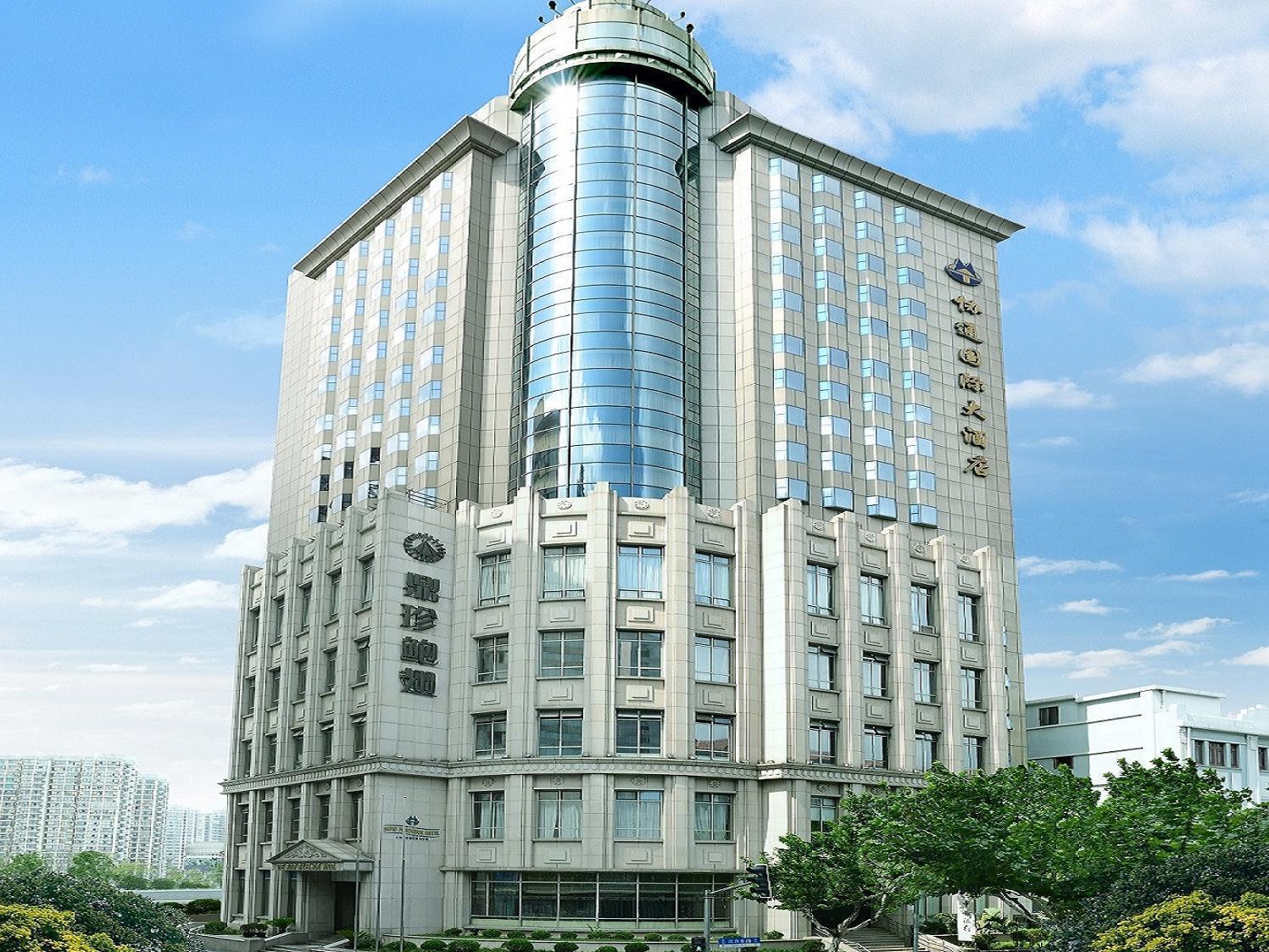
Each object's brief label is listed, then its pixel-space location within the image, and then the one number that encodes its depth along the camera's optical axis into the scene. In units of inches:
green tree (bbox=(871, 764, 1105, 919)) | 1908.2
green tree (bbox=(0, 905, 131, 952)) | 1127.6
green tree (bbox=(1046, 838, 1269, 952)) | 1321.4
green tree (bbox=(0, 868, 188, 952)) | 1257.4
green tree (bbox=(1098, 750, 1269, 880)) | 1775.3
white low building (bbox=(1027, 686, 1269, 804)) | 3508.9
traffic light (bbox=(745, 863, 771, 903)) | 1716.3
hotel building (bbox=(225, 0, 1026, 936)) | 2901.1
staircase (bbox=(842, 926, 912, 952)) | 2802.7
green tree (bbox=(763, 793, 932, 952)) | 2365.9
